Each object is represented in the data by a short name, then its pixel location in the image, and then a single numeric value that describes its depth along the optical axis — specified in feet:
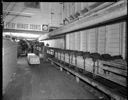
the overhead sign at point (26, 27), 24.50
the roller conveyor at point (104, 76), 6.44
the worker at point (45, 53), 26.43
